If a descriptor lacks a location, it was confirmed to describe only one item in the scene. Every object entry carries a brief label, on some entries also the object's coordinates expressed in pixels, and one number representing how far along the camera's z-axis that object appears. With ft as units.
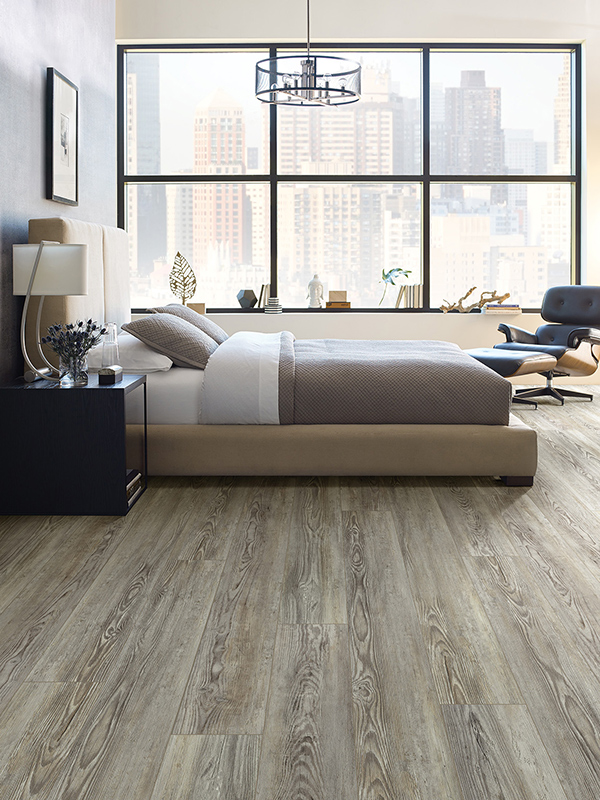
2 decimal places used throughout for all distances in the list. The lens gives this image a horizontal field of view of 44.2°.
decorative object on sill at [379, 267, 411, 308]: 22.18
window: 21.91
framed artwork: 13.84
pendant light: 13.47
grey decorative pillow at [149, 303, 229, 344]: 13.80
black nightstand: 9.61
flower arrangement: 10.13
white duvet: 11.07
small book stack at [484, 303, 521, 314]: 21.53
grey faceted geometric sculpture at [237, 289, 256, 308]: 21.89
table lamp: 10.62
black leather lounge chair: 18.08
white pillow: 11.59
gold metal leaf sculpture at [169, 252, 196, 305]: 21.71
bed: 10.98
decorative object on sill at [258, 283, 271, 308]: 21.91
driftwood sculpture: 21.66
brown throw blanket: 11.15
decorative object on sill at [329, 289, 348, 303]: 22.07
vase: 10.14
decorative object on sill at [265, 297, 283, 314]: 21.80
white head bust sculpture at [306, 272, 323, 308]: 21.94
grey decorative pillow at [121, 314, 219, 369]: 11.65
